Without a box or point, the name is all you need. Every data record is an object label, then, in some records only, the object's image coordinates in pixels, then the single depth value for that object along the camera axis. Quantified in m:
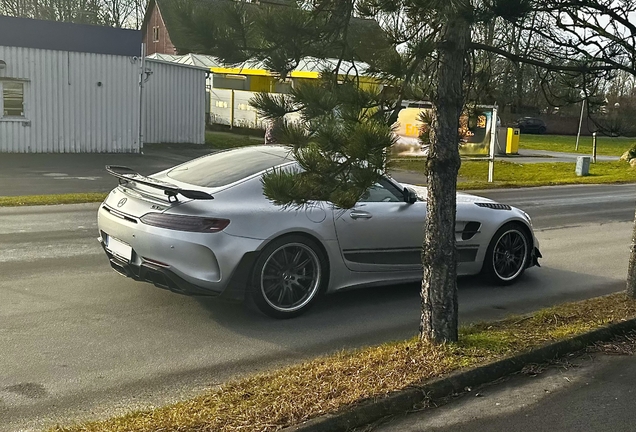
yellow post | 33.16
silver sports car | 5.95
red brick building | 57.61
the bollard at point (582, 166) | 25.86
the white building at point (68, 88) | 22.56
